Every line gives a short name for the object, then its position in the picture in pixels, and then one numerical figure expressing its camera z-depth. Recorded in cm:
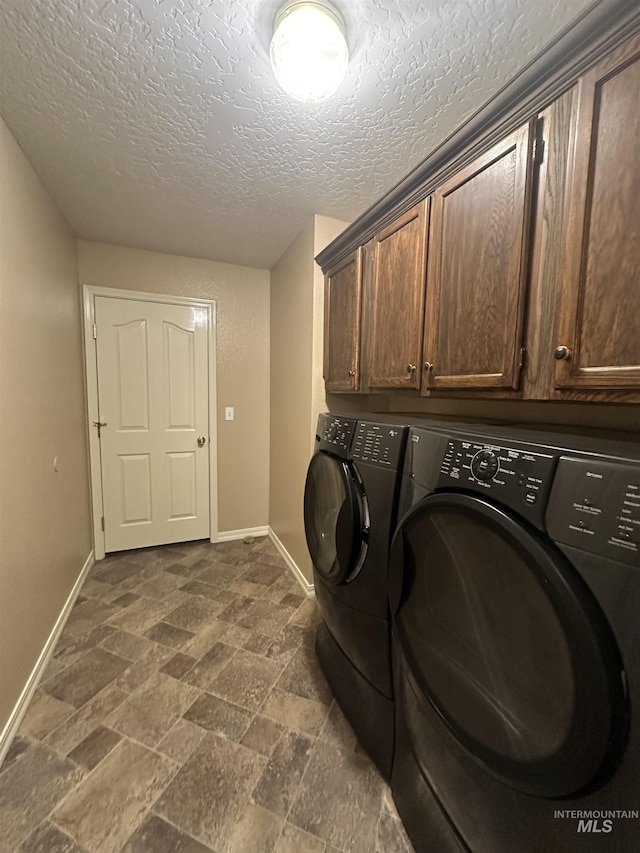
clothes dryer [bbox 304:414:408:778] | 113
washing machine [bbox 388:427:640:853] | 53
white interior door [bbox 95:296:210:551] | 254
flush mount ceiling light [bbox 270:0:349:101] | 91
